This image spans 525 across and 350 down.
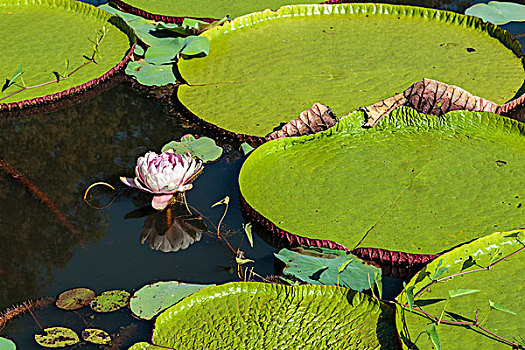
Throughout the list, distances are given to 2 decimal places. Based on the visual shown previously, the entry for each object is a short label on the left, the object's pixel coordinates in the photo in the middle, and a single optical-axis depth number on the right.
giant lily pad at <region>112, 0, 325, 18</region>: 9.41
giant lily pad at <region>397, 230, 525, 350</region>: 4.09
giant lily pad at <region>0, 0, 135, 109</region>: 7.79
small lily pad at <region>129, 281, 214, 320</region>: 4.69
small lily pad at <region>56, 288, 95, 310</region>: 4.88
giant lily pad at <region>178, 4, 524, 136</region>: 7.21
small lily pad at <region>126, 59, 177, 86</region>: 7.96
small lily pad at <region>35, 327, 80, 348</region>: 4.54
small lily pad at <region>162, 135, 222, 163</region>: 6.54
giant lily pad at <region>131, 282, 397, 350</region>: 4.23
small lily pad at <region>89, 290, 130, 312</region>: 4.83
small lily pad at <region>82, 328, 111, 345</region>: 4.55
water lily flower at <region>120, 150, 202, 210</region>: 5.73
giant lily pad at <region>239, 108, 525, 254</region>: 5.24
